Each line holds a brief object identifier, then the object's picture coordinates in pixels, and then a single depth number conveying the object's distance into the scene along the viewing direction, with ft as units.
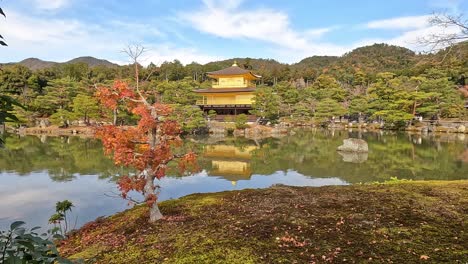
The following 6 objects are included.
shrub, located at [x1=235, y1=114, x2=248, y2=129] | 89.66
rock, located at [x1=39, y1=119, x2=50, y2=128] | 95.12
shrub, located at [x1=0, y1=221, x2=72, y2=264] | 3.66
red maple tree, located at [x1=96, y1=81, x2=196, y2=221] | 14.87
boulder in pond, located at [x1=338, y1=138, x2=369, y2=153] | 51.47
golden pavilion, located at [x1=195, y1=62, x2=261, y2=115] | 106.32
